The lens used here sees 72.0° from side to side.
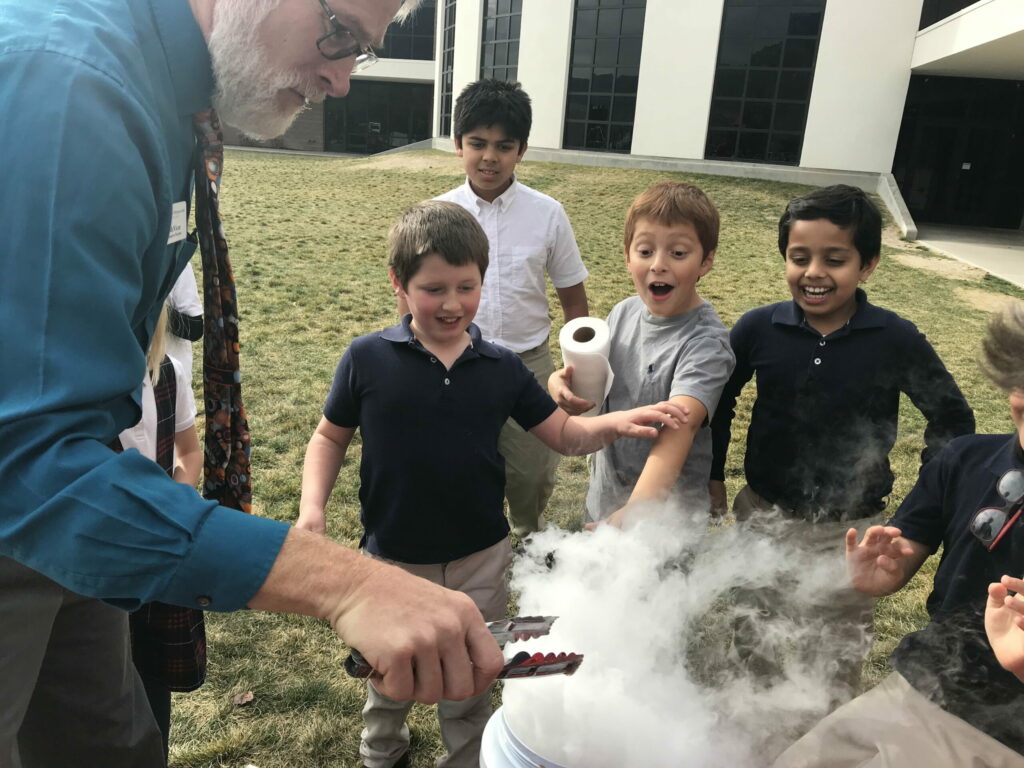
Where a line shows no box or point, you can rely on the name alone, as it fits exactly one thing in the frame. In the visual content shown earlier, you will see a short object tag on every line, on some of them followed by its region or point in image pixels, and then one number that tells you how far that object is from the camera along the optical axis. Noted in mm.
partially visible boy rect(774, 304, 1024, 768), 1473
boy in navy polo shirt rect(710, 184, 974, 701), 2295
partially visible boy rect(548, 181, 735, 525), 2104
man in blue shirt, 872
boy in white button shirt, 3342
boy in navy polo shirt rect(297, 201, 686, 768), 2117
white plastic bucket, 1208
